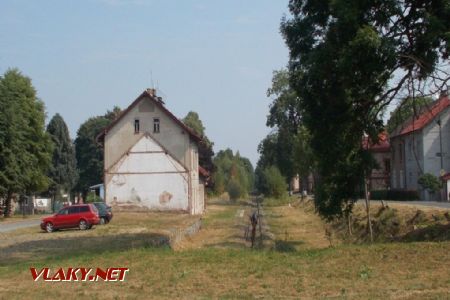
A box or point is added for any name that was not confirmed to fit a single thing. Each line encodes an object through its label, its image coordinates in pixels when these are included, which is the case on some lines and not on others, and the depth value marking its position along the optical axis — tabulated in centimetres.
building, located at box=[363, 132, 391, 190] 8588
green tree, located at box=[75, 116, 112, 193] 10781
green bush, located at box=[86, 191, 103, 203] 6964
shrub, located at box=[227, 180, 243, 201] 10925
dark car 4609
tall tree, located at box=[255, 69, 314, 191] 6975
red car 4122
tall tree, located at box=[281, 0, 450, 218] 2092
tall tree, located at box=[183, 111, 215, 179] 9812
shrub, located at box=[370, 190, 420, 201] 6354
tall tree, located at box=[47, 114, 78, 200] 9144
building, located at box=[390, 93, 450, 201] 6688
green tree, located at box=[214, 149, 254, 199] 11131
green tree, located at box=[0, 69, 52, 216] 5844
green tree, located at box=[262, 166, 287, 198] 8969
